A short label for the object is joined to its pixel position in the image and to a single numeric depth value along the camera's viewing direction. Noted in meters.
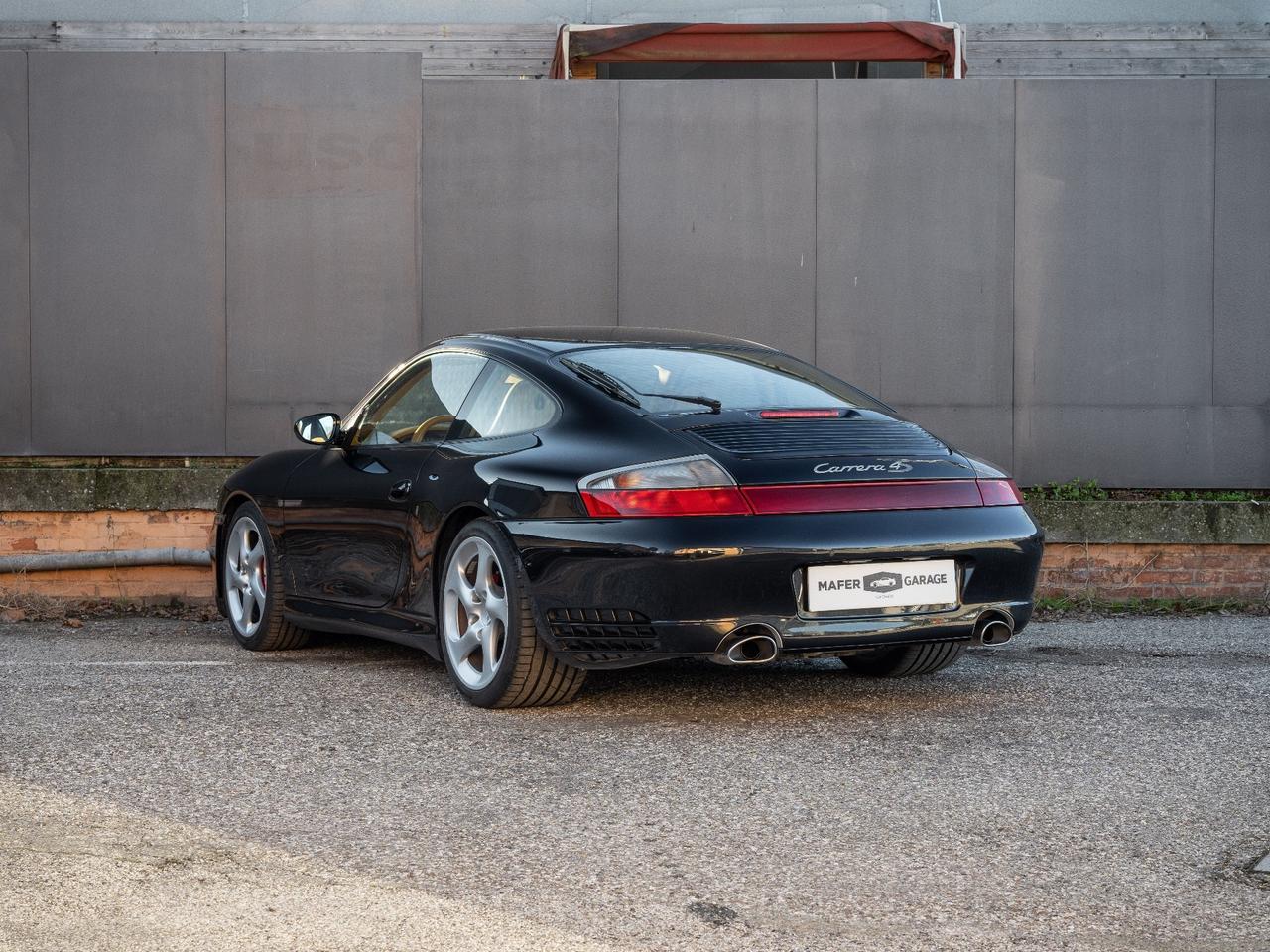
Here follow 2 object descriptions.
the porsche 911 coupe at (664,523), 5.13
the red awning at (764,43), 11.26
